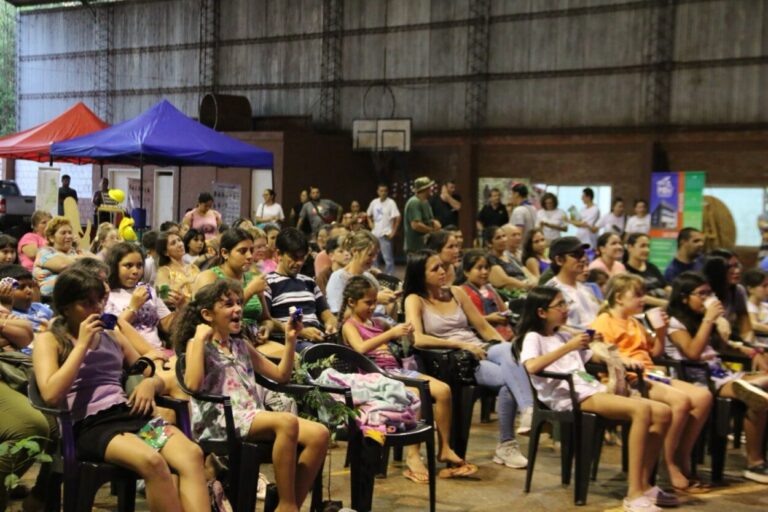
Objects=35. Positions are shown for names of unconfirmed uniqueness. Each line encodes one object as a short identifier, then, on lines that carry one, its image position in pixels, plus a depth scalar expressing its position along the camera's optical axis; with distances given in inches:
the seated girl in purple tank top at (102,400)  144.7
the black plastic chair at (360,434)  177.3
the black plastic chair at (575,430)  204.1
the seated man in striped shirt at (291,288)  235.5
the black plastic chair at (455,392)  225.6
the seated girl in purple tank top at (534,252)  324.2
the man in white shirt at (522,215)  500.1
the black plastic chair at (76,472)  145.6
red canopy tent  585.3
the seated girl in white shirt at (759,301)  272.7
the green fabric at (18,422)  161.3
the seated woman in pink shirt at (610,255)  308.3
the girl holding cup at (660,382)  218.2
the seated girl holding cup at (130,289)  207.3
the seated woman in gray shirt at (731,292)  261.3
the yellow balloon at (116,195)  573.7
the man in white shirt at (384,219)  624.7
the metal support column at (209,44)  970.1
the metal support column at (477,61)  802.2
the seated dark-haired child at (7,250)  239.1
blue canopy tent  511.5
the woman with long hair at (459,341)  230.7
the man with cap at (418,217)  482.9
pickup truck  726.5
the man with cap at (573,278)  257.3
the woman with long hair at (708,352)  231.6
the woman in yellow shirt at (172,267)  250.2
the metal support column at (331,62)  885.8
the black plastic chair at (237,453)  160.9
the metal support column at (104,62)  1063.6
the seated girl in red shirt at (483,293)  260.2
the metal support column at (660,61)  707.4
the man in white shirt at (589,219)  655.8
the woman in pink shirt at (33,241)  303.4
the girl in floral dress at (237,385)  161.9
